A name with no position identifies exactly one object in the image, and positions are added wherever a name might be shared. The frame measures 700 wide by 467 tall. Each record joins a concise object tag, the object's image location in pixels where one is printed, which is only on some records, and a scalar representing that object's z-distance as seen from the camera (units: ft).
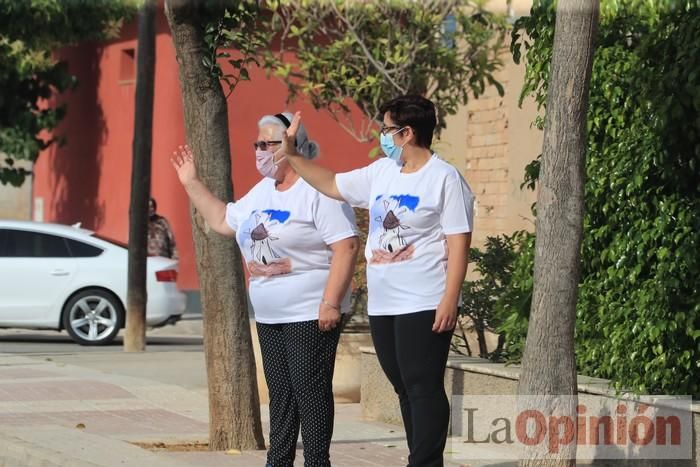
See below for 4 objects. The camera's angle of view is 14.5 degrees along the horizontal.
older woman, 42.22
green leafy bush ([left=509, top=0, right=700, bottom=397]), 47.32
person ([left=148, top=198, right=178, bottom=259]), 113.21
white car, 104.51
